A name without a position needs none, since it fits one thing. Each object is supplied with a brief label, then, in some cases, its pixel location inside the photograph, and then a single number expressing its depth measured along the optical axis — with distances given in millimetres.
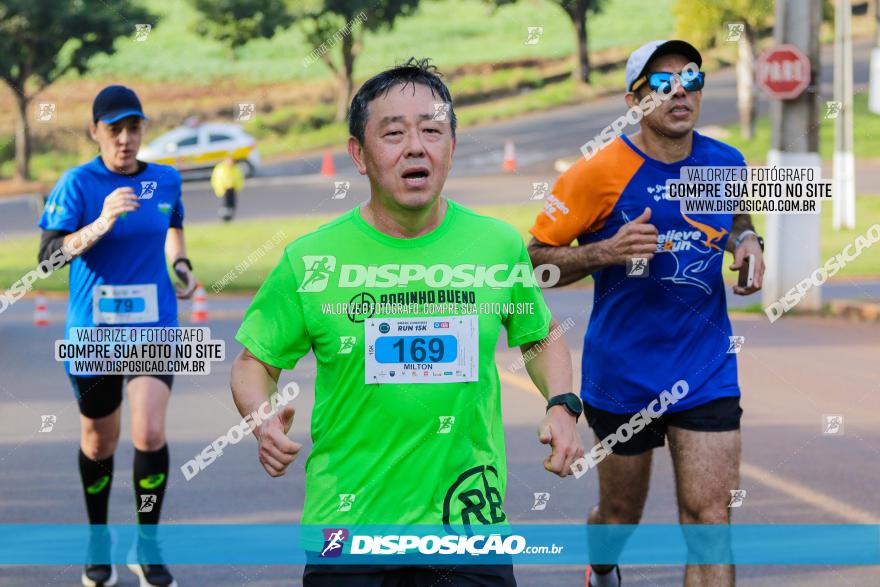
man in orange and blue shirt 5676
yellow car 35438
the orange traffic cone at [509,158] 36750
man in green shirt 4062
